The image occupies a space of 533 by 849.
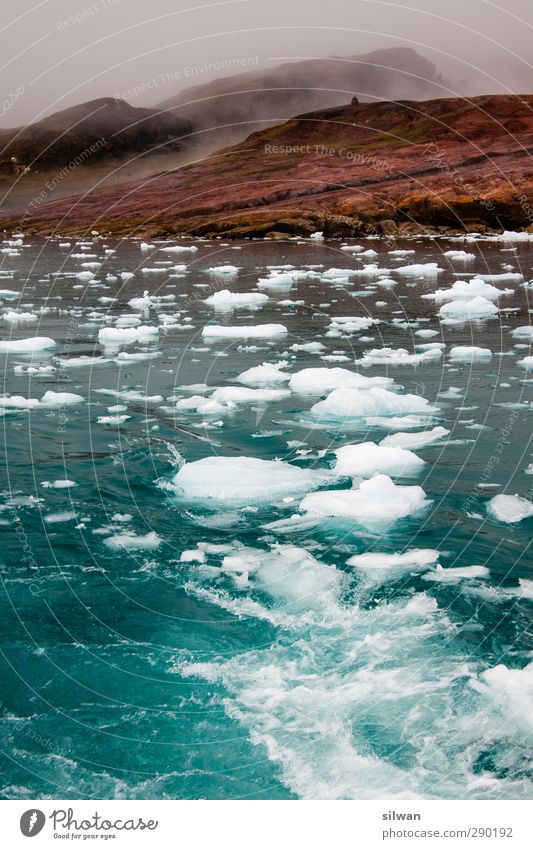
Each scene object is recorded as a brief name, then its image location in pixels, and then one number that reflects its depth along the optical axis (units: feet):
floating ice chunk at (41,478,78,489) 36.35
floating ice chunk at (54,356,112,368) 59.93
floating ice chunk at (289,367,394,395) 50.70
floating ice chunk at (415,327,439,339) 68.49
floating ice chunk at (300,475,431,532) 32.27
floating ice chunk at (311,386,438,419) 45.57
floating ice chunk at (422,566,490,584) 27.99
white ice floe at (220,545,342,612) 26.78
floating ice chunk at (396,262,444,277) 113.80
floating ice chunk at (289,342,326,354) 63.05
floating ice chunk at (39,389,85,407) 49.16
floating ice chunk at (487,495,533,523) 32.30
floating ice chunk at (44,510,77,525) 32.75
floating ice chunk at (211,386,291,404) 49.24
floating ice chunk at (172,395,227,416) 47.39
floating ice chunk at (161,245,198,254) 166.40
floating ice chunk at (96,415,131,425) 45.11
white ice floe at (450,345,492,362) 60.13
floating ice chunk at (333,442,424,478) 36.66
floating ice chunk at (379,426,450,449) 40.40
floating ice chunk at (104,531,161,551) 30.58
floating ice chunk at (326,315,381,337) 71.16
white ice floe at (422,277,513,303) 89.86
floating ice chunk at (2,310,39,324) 80.28
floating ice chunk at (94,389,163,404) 49.57
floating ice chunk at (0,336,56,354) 65.16
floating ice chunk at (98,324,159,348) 69.26
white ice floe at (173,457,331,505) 34.68
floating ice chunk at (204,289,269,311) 88.94
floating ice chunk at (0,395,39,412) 48.52
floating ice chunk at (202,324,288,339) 69.77
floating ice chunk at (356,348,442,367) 58.44
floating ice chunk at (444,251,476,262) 136.09
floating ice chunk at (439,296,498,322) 80.18
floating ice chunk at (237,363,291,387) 53.42
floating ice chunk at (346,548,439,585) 28.22
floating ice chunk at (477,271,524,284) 105.19
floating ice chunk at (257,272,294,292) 103.86
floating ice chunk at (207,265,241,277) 122.12
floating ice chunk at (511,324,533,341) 67.77
